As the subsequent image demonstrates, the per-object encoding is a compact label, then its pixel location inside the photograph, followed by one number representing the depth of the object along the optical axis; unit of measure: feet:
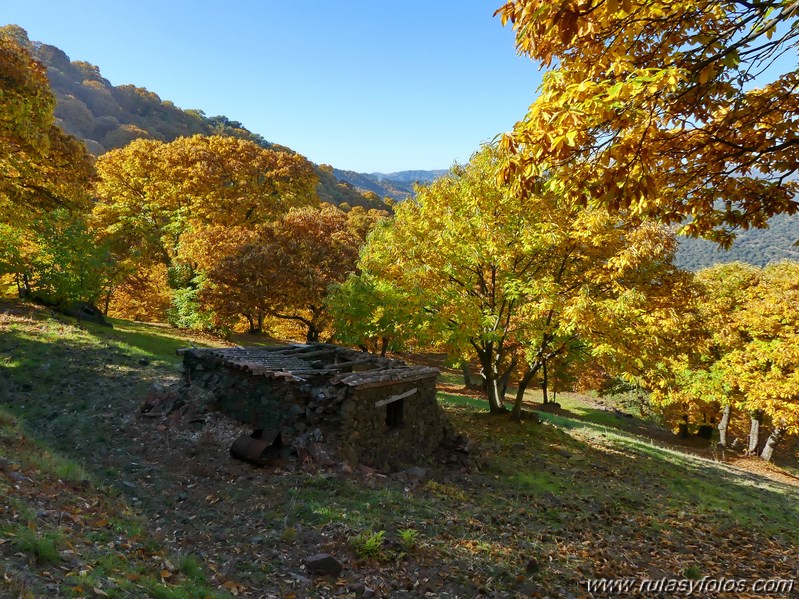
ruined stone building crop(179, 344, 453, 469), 31.31
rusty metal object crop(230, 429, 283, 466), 29.76
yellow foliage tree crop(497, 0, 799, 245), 13.46
